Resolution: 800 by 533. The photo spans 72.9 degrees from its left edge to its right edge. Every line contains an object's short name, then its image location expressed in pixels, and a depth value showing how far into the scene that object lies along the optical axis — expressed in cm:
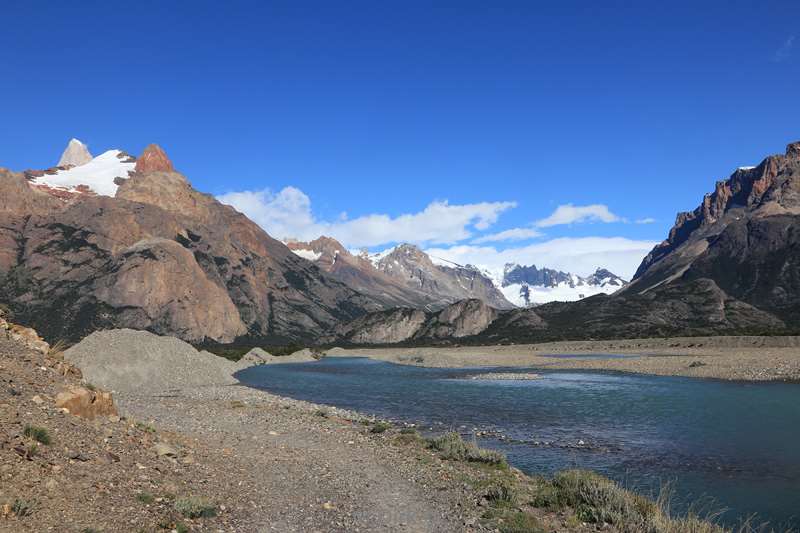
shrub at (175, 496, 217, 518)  1542
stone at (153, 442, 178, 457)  2024
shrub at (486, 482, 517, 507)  1799
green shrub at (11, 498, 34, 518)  1267
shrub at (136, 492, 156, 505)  1566
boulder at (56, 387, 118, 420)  1994
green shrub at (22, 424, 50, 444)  1625
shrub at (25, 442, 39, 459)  1526
